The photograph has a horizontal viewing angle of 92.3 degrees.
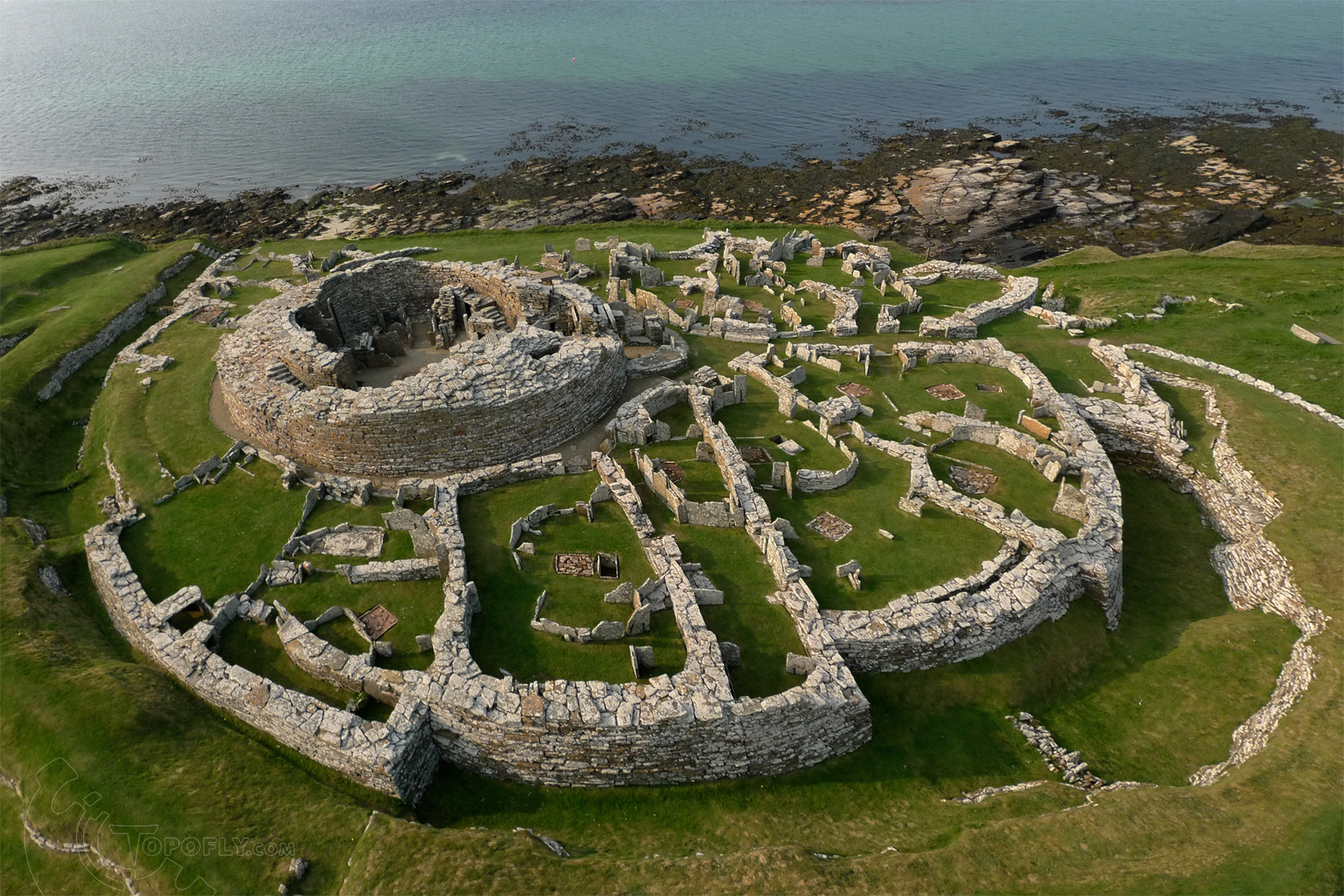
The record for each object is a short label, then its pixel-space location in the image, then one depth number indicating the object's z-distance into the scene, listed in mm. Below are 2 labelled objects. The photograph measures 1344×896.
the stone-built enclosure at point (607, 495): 14438
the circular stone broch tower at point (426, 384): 21828
